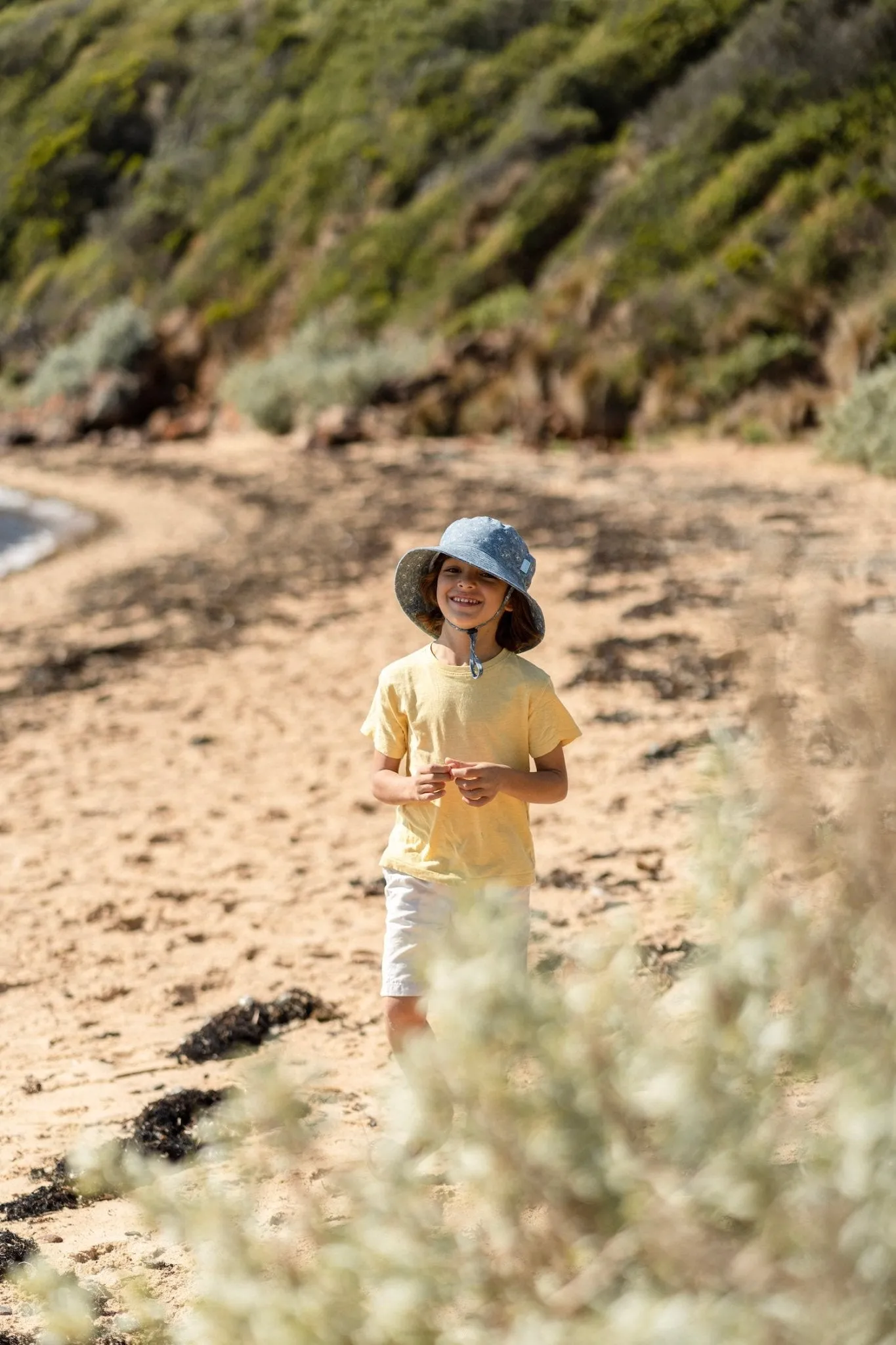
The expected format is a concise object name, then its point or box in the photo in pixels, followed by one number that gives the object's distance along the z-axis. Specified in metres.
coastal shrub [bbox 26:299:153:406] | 62.03
